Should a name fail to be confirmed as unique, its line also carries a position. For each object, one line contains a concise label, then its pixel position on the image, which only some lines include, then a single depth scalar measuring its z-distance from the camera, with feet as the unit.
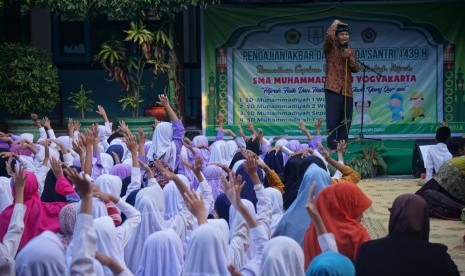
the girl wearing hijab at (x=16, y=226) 14.97
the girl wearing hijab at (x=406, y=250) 13.74
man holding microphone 38.24
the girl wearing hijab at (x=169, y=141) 28.89
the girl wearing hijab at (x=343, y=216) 16.20
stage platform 41.34
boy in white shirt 35.09
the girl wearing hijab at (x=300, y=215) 19.16
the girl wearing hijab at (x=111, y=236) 16.26
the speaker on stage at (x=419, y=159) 38.91
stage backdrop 48.67
